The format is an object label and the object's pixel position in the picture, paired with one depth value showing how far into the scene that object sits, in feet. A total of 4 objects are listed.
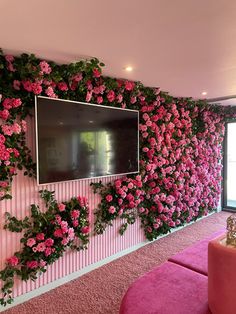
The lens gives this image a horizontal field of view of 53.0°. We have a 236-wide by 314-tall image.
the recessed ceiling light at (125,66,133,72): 7.91
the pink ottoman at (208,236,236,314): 4.04
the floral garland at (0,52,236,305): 6.98
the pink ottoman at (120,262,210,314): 4.84
